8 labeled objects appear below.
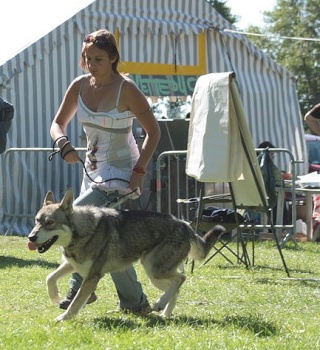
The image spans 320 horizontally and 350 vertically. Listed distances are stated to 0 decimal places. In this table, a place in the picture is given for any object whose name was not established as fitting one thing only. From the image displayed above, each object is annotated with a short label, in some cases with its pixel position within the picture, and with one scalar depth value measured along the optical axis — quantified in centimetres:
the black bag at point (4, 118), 1009
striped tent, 1429
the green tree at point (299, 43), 4619
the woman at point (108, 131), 607
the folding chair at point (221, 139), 852
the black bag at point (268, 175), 1048
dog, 586
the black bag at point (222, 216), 981
